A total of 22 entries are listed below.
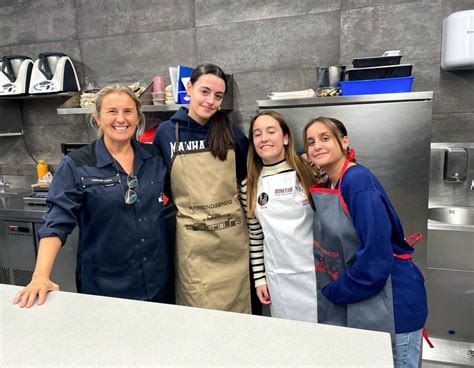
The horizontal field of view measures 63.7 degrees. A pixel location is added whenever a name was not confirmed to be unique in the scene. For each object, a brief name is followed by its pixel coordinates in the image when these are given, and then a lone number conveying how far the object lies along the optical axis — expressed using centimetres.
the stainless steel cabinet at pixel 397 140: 200
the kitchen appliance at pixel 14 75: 314
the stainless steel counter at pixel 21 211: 277
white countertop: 76
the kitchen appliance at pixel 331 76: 239
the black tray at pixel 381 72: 205
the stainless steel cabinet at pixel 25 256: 276
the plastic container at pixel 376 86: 204
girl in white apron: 162
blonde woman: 148
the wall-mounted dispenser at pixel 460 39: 221
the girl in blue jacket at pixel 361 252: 123
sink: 254
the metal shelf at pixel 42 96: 311
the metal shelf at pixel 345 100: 199
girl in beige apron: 168
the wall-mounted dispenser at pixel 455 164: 248
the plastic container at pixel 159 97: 282
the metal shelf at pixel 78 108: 271
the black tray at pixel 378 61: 208
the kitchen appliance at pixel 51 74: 307
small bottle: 341
